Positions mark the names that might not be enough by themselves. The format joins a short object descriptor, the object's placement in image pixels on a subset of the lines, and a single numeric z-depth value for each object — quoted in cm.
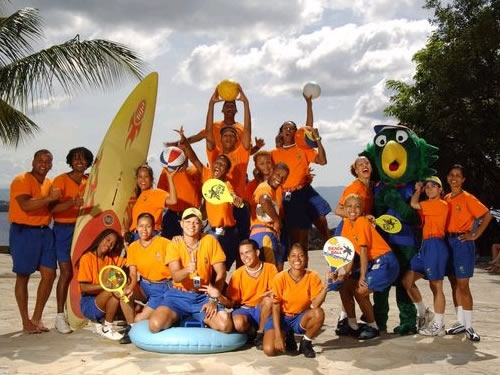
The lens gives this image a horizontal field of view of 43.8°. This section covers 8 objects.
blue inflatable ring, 467
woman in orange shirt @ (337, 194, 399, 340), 514
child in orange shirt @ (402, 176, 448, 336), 529
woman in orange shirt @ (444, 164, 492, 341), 527
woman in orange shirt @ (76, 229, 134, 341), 524
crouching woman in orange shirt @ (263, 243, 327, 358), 466
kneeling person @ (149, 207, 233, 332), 490
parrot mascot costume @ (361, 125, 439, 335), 545
